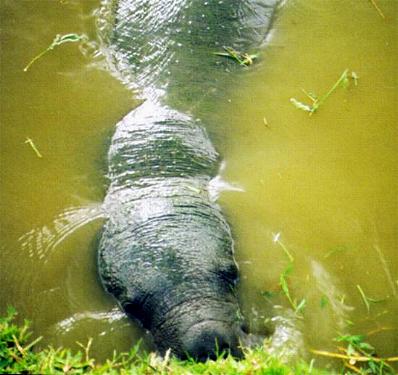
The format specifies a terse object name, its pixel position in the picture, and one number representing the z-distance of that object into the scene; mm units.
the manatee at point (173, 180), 3582
